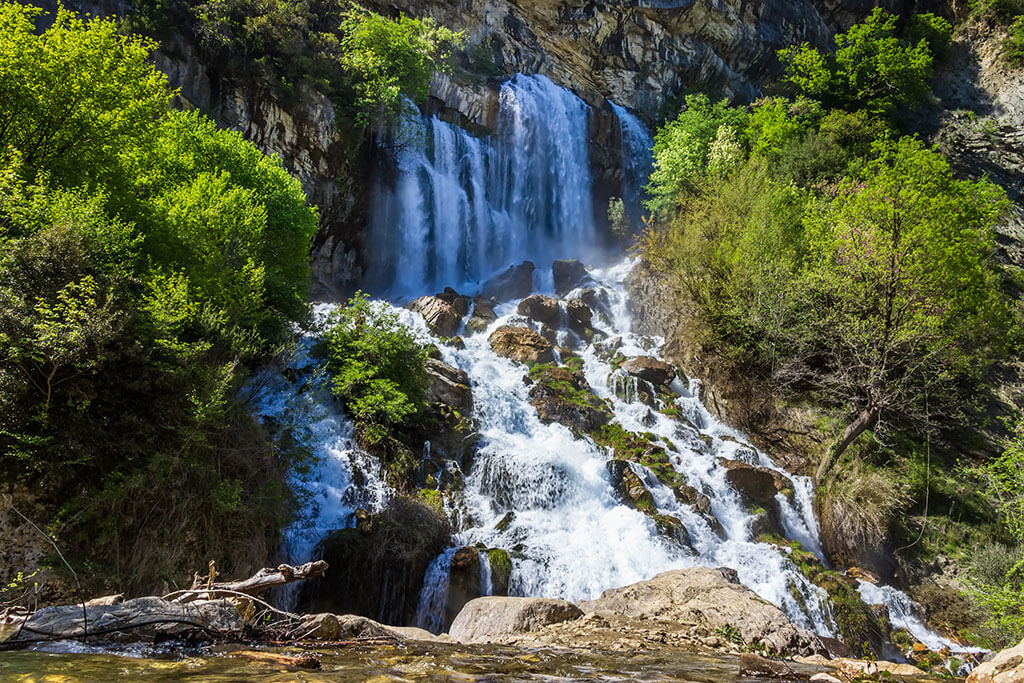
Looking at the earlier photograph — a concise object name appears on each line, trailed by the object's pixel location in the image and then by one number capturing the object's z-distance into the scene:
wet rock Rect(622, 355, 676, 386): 21.55
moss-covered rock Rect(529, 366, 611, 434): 18.12
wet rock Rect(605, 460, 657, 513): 14.80
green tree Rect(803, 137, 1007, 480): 15.80
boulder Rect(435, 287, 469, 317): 24.45
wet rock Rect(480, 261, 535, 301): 28.73
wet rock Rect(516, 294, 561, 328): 25.00
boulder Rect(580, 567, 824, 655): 7.33
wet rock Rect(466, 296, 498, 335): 23.58
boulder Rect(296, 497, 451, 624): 10.73
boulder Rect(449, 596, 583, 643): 7.64
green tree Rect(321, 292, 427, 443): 14.86
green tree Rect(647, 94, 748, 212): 29.11
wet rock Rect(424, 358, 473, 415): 17.69
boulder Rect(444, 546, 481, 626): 11.25
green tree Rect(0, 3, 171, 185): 10.66
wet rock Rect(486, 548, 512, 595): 11.63
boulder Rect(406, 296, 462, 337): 22.83
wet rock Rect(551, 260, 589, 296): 30.05
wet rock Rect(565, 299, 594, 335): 25.56
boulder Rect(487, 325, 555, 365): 21.50
